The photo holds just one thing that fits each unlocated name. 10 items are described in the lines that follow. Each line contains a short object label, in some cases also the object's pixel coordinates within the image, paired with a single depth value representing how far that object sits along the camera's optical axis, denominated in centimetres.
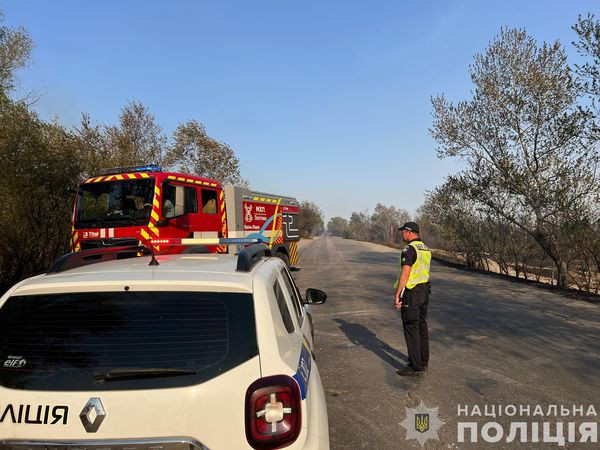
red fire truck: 741
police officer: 484
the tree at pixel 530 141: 1333
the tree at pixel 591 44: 1115
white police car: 163
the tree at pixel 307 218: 7151
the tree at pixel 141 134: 1944
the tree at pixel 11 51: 1700
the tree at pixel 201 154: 2583
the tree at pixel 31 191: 962
